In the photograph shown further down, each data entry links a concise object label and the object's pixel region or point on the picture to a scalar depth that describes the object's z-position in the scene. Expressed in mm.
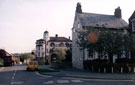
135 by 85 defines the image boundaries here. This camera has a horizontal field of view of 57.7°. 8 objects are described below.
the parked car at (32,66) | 20867
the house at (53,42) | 54214
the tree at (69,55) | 32401
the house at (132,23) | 23760
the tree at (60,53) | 40603
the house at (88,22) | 23952
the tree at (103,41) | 17473
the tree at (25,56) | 76757
